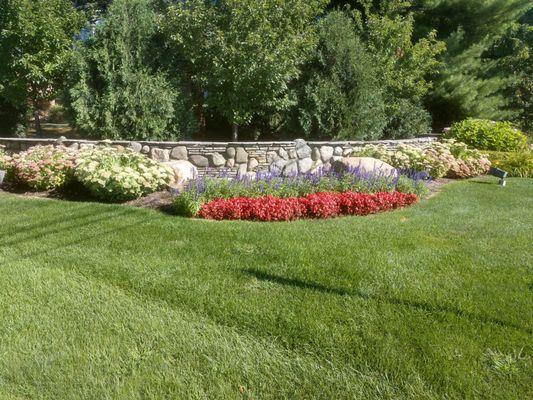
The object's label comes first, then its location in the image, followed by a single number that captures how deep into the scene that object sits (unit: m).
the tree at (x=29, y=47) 8.84
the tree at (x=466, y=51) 12.97
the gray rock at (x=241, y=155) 7.83
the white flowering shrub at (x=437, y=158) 8.26
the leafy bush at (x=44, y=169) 6.57
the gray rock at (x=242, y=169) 7.88
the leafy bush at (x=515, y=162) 9.27
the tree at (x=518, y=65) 15.86
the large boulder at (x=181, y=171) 6.84
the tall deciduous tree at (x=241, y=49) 8.03
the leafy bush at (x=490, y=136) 10.66
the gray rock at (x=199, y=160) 7.71
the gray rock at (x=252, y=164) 7.95
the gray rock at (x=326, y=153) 8.29
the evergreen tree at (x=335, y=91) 8.59
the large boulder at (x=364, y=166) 7.08
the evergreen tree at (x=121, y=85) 7.73
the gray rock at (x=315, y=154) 8.27
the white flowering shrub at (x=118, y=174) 5.94
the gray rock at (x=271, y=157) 8.02
